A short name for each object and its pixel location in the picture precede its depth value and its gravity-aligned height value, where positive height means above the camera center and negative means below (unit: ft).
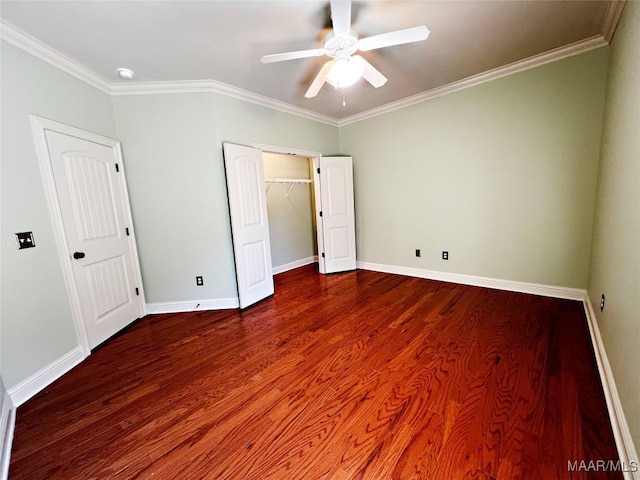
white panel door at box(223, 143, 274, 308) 9.67 -0.60
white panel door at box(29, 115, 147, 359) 6.53 +0.37
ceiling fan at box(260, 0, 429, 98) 5.29 +3.61
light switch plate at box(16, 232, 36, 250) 5.95 -0.54
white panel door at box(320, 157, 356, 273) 13.47 -0.70
